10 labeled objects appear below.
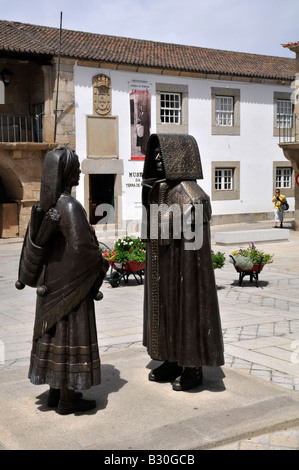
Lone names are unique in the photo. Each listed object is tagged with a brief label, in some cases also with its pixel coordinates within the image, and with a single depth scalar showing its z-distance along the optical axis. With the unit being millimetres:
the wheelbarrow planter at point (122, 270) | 10773
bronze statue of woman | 4309
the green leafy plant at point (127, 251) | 10828
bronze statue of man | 4781
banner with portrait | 22984
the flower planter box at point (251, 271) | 10641
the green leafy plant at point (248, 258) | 10609
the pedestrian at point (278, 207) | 22891
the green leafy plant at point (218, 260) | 10188
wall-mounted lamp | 21219
